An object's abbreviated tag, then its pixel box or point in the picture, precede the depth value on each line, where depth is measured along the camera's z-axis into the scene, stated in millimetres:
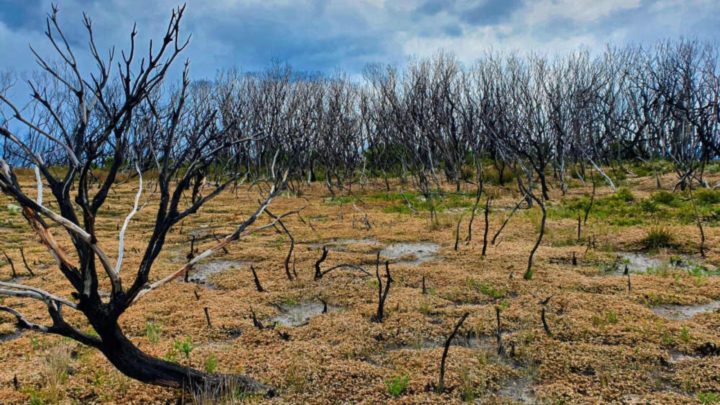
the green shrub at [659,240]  9398
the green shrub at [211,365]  4610
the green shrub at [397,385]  4207
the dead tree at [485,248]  8998
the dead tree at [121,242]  3676
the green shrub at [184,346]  4970
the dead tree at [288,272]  7804
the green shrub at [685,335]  5098
